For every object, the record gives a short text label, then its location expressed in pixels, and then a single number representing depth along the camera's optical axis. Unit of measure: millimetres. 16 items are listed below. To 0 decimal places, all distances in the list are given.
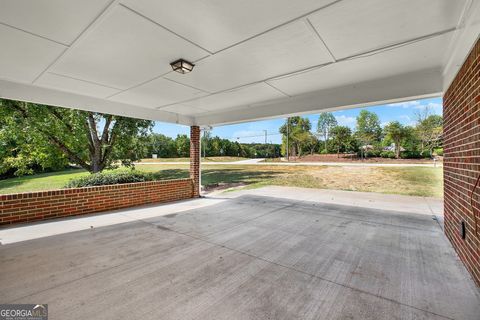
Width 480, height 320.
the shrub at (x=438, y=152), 20984
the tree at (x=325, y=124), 34134
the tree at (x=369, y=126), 29142
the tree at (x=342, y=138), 30656
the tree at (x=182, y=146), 36997
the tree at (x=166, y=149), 37469
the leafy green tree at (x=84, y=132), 7001
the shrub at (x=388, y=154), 24755
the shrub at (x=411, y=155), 22750
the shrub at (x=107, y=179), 5258
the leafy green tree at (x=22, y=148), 6820
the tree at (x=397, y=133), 24969
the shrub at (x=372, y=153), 26611
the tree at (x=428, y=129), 21991
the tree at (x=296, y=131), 32656
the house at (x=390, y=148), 28656
